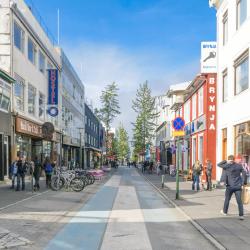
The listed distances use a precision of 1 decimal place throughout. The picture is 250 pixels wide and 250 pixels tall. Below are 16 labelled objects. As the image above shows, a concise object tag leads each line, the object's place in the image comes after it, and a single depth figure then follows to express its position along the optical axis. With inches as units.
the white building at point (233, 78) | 541.3
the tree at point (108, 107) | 2060.7
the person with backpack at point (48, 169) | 620.8
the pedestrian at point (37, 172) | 572.5
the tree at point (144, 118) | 2027.6
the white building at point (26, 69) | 696.9
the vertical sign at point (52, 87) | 1014.6
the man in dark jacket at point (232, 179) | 324.4
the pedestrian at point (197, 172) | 594.9
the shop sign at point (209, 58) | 710.8
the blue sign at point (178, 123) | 482.8
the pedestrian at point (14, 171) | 561.7
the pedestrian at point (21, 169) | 556.3
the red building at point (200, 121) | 723.4
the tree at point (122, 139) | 3593.7
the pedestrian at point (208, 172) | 587.1
